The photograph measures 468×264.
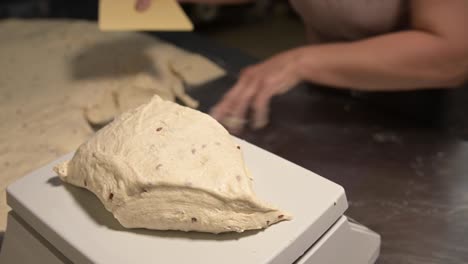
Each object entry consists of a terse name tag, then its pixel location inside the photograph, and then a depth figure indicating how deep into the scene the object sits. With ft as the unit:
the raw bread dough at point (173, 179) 1.80
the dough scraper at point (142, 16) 3.32
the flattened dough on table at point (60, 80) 3.15
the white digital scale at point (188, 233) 1.77
